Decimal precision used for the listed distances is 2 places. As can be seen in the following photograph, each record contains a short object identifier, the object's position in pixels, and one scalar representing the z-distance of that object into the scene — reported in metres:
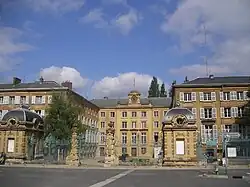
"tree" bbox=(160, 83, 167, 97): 105.22
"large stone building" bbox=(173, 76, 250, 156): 61.53
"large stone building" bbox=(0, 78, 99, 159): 65.25
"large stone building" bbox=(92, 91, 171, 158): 86.56
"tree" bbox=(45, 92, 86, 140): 48.25
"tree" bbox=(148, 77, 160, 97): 103.72
